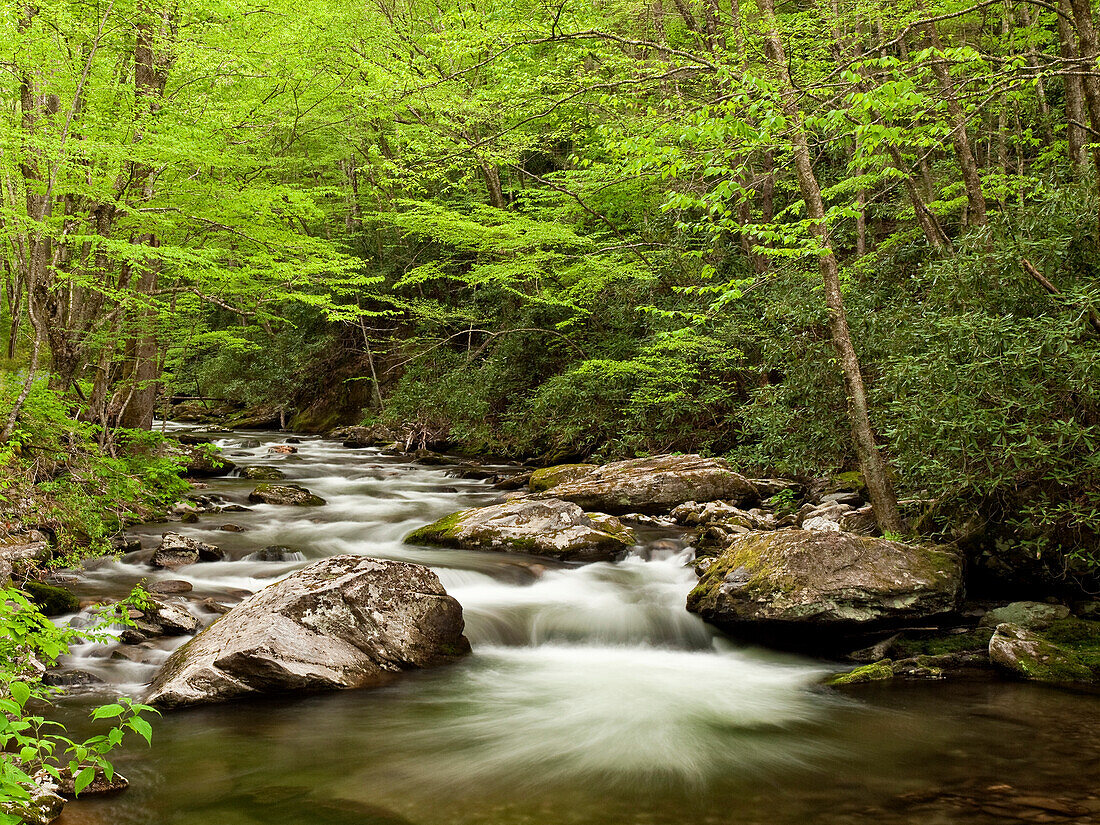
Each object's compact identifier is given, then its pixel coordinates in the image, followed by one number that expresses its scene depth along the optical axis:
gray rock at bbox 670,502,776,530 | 10.12
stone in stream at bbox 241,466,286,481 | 15.28
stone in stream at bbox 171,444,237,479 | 14.55
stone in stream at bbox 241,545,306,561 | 9.16
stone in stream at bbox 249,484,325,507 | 12.69
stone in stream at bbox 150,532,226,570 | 8.62
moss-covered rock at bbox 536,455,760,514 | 11.53
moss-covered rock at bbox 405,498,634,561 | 9.61
